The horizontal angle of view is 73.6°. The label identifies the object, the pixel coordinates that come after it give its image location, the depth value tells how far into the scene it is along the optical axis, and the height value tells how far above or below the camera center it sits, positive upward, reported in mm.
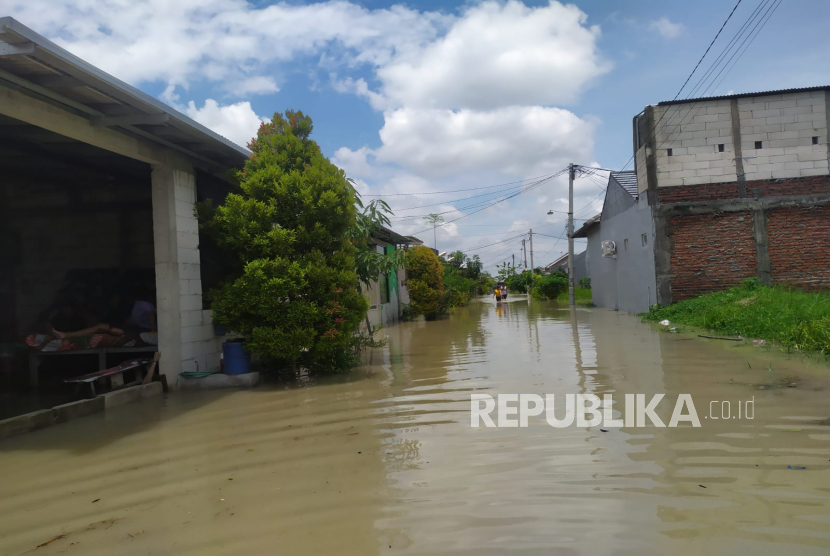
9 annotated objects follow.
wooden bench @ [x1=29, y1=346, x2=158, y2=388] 8748 -617
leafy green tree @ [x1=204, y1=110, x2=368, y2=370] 7969 +746
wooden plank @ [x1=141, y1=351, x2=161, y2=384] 7831 -849
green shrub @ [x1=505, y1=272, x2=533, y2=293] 53469 +780
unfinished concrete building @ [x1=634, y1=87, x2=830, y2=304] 15336 +2468
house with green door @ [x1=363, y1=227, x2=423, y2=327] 18953 +222
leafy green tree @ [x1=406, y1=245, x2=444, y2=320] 22766 +457
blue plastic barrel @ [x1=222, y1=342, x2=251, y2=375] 8484 -787
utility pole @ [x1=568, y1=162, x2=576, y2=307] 27370 +2731
